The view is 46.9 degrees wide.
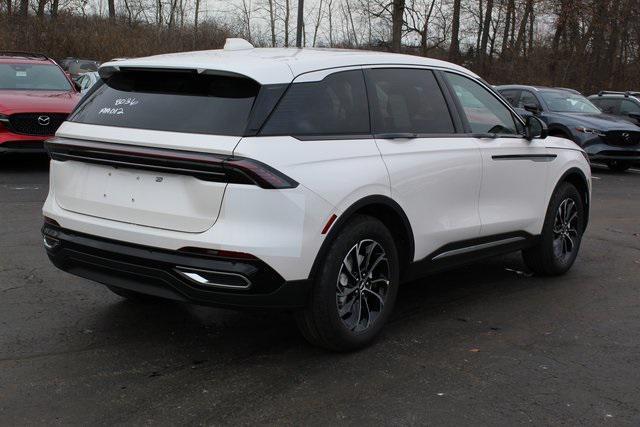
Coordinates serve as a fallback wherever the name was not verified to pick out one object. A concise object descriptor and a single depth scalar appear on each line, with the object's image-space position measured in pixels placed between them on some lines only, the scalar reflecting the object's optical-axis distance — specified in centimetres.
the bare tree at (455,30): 3578
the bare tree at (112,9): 3946
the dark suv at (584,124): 1438
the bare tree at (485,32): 3819
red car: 1041
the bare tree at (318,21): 4922
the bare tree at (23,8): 3320
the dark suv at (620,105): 1734
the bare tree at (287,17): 4672
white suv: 362
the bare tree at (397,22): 2851
